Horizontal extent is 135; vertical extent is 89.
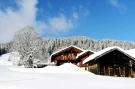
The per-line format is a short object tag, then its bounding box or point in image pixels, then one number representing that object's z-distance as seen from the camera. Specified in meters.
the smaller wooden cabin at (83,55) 31.01
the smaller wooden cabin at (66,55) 33.60
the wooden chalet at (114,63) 19.50
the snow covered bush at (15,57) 32.99
